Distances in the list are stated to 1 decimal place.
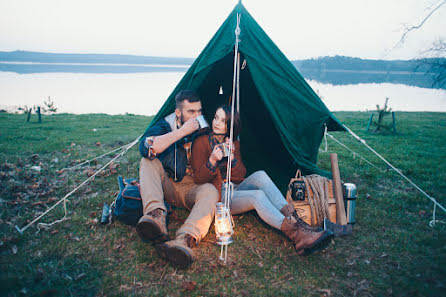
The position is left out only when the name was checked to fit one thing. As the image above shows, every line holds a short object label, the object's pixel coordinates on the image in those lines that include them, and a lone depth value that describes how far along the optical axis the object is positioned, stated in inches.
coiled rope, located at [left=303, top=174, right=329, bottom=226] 134.0
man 111.0
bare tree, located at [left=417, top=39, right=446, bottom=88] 287.9
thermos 136.6
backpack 132.6
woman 115.2
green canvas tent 143.6
